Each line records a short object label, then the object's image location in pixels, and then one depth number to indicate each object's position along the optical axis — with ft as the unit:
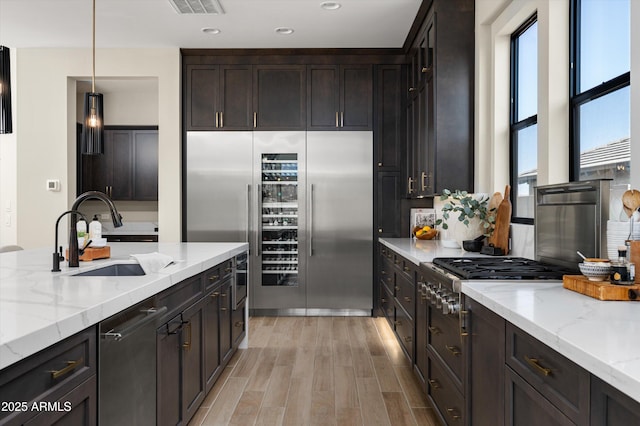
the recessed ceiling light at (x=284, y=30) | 15.42
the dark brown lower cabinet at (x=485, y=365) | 5.28
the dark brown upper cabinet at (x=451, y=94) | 12.27
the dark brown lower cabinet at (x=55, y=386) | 3.38
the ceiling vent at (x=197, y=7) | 13.12
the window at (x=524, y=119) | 10.21
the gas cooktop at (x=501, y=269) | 6.59
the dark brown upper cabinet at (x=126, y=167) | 21.99
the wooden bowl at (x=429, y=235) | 15.21
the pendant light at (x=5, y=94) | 7.36
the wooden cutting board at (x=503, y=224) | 10.06
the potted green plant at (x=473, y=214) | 11.12
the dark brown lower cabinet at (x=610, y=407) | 2.94
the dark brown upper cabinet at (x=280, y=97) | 17.48
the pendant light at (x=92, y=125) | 10.87
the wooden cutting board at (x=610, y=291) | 4.99
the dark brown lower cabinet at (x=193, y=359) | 7.75
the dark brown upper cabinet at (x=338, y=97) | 17.49
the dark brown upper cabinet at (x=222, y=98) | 17.51
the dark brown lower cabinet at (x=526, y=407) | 4.00
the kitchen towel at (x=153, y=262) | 7.35
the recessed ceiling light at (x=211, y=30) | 15.48
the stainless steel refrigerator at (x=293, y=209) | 17.46
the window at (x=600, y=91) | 7.20
